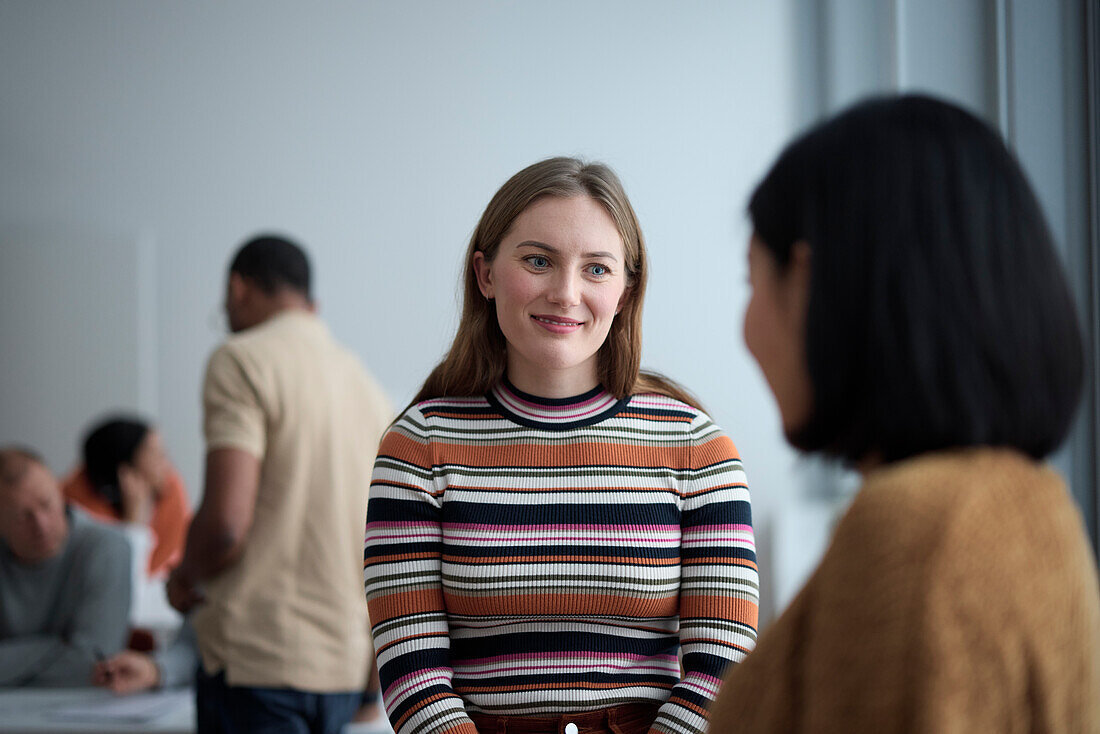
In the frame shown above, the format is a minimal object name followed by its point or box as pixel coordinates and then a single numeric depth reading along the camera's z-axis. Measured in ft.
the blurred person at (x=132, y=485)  14.89
